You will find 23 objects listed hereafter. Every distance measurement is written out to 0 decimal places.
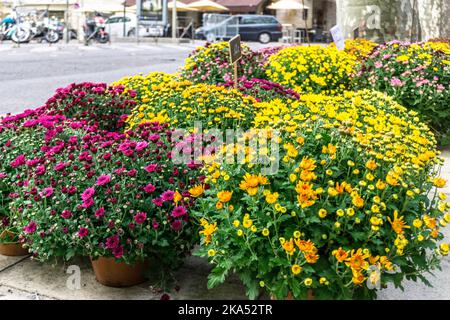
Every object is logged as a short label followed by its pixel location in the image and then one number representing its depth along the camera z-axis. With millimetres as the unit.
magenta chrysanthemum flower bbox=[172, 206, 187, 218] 2752
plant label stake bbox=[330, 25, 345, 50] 7555
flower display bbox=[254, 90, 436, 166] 2750
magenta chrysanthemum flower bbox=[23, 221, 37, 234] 2746
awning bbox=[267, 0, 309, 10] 34875
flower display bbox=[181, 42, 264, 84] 6473
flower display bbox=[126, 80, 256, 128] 3936
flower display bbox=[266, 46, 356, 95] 6637
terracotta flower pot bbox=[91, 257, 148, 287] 2889
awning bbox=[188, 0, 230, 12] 35812
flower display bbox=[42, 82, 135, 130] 4695
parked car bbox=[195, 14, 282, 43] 31078
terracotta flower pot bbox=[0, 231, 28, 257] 3293
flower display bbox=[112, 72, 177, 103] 5204
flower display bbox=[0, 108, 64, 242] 3113
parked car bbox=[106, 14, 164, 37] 31531
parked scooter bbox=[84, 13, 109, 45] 27203
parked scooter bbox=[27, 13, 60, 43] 25012
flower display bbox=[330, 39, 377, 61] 8453
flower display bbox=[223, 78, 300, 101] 5175
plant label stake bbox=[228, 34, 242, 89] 4547
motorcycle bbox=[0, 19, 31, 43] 23531
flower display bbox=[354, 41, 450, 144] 6129
